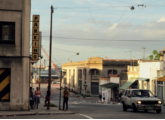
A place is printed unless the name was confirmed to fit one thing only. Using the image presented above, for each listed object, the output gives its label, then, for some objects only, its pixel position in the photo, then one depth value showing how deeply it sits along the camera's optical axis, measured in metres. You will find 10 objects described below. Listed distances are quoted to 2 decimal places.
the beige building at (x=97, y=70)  94.28
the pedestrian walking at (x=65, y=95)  26.09
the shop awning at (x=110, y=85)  70.00
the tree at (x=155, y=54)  95.62
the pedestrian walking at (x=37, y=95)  29.12
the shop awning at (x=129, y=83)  62.75
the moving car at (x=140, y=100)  23.52
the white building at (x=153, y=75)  49.06
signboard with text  26.52
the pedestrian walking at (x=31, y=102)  27.59
